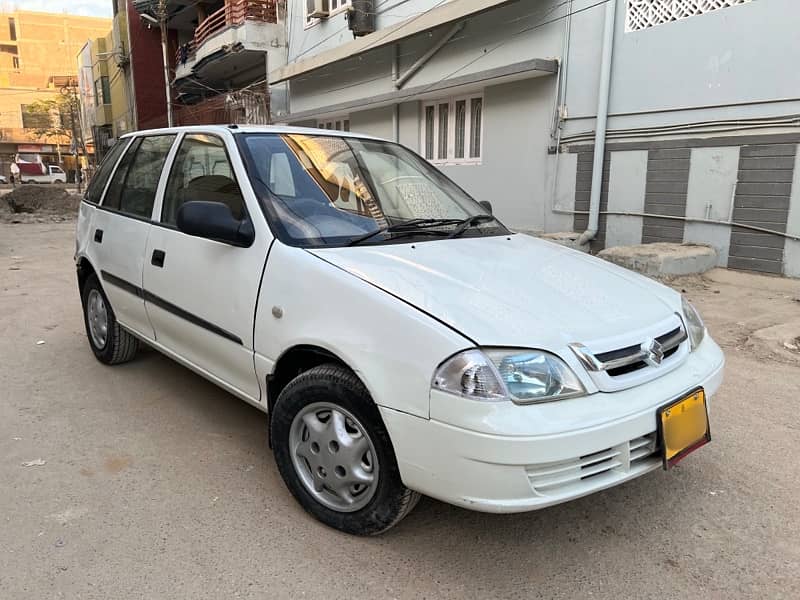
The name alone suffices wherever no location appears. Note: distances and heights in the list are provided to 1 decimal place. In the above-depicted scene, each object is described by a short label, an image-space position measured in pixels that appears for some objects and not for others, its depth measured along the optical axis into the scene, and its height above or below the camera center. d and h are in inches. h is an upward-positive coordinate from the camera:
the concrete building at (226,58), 684.7 +140.2
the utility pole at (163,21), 806.0 +203.1
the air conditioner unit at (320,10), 580.7 +152.7
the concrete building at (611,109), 275.7 +35.8
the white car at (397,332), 79.9 -24.4
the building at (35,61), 2657.5 +508.8
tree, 2415.1 +205.6
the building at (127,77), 1133.7 +186.7
